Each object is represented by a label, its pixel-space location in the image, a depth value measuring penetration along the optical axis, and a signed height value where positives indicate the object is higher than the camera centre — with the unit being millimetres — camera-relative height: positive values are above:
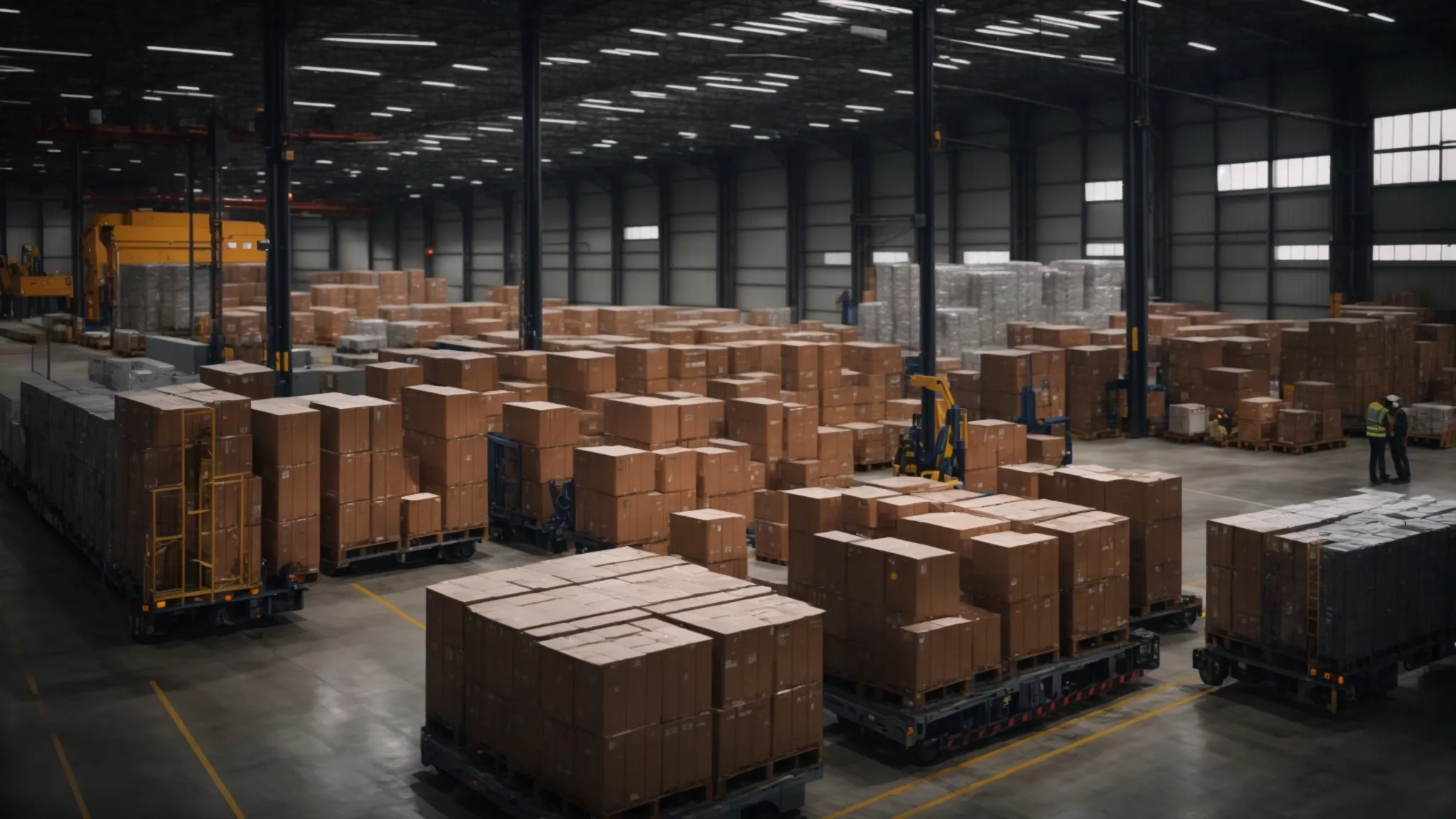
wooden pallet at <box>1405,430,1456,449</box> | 22078 -1592
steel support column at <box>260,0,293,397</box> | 18516 +2501
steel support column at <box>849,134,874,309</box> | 37969 +5061
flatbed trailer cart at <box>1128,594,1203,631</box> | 10750 -2259
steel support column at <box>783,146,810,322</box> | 41062 +3844
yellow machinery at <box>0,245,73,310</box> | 41219 +2346
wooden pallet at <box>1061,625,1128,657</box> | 9531 -2210
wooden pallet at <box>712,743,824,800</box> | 7328 -2465
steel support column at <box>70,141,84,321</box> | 34969 +3340
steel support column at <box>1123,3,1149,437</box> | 22969 +1940
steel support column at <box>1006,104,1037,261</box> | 33625 +4052
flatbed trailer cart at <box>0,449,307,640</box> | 11312 -2278
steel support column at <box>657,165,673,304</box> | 47094 +4208
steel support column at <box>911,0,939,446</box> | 17031 +2520
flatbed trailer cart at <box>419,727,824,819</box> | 7141 -2531
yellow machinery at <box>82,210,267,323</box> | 33812 +2909
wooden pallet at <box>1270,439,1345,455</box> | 21689 -1675
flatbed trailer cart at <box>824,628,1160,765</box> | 8438 -2443
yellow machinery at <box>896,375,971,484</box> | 16234 -1218
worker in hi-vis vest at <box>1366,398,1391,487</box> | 17859 -1143
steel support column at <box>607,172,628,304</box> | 49750 +3893
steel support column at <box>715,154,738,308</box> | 43812 +4024
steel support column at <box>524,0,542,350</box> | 19875 +2790
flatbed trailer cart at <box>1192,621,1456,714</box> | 9297 -2377
